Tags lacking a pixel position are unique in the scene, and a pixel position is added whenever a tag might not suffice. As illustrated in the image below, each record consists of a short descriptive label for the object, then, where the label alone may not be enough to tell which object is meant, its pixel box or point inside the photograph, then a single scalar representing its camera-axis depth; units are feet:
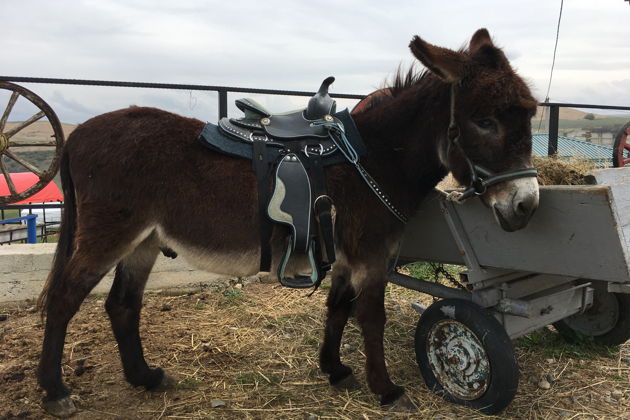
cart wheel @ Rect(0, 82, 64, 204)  11.64
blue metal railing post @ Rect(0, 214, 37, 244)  22.12
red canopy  12.54
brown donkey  7.52
